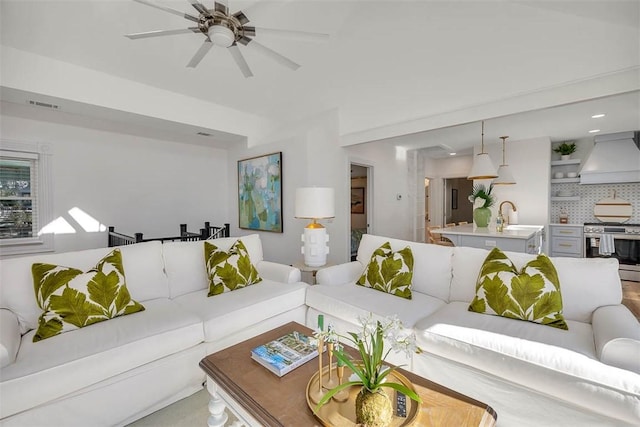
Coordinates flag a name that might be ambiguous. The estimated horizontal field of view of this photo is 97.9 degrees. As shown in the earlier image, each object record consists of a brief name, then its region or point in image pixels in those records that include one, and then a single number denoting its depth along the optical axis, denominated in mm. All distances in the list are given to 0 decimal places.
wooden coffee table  1016
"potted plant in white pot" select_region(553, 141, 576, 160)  5102
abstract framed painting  4391
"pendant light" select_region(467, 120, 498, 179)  3620
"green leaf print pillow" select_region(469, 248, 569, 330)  1687
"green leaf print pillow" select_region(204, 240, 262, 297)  2383
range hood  4344
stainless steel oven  4262
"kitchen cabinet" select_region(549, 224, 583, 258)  4830
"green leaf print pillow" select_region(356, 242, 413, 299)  2277
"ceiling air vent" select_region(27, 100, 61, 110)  3221
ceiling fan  1913
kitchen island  3193
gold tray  997
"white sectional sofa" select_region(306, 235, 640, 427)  1253
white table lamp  2973
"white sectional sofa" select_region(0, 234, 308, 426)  1351
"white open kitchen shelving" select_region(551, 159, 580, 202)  5047
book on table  1321
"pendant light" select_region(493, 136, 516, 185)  4031
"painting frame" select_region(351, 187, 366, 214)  7047
